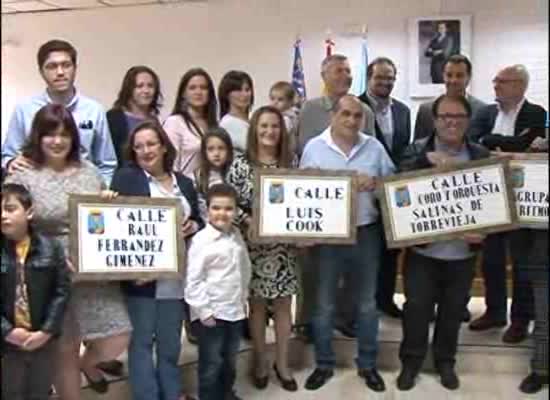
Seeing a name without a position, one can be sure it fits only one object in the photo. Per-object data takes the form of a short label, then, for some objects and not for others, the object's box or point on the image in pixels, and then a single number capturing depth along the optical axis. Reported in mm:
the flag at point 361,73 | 3806
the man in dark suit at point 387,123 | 3283
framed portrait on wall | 5093
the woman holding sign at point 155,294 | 2545
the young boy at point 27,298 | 2053
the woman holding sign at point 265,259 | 2832
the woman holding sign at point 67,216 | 2320
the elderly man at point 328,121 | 3213
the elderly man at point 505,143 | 3039
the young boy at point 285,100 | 3407
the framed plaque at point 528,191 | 2756
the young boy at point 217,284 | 2588
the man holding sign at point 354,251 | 2914
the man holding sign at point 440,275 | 2914
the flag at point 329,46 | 5223
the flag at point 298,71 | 5117
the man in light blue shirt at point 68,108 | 2383
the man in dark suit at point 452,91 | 3115
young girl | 2762
